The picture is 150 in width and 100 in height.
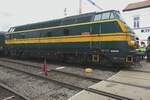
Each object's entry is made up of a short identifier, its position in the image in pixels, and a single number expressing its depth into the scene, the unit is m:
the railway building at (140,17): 23.16
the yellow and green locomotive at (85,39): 8.45
